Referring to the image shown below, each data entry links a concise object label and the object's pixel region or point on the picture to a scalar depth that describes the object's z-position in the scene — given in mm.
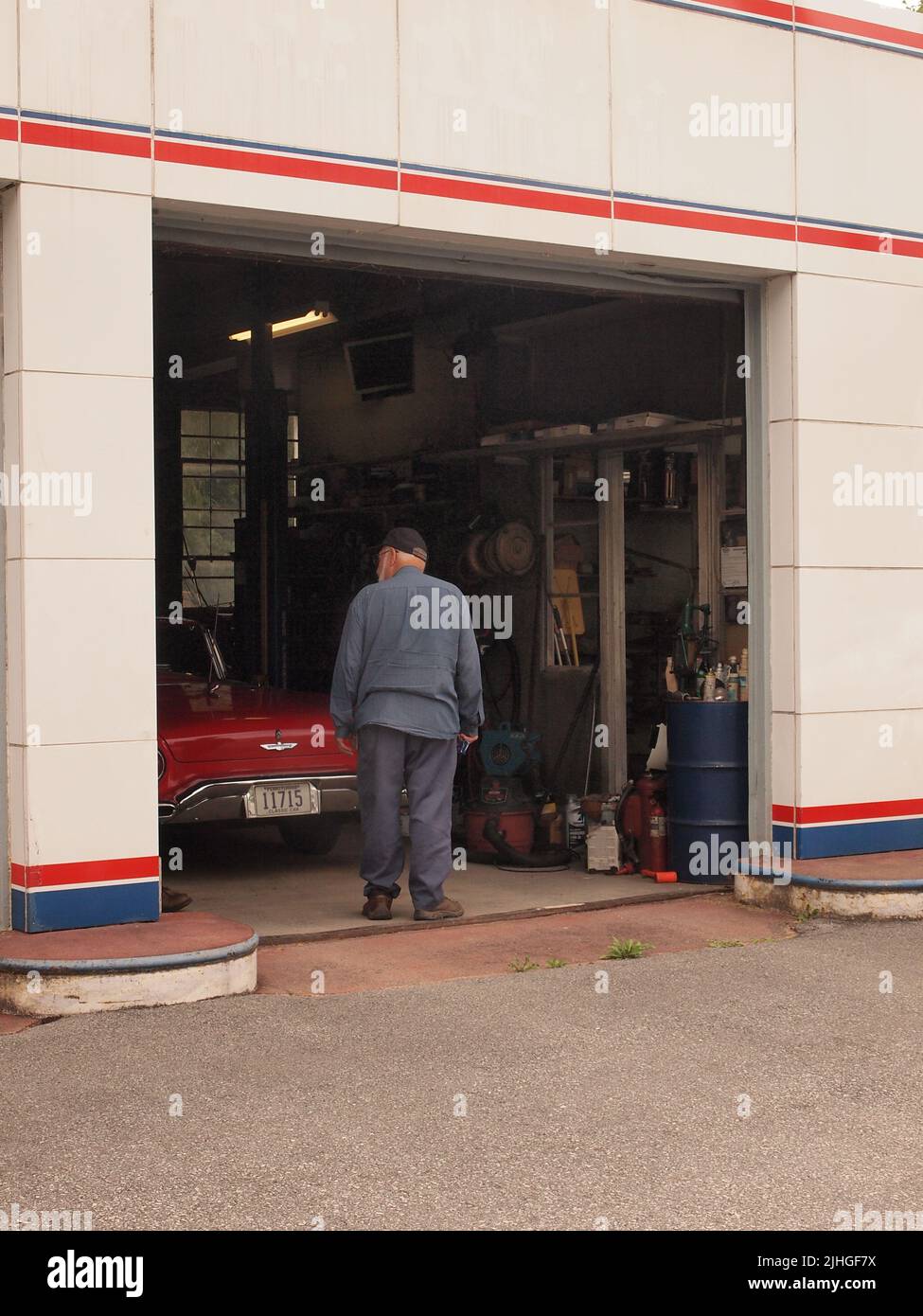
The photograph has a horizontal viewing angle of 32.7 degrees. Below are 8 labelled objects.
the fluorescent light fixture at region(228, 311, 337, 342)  14148
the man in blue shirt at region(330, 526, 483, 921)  7699
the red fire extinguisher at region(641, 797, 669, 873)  9102
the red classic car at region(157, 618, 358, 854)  8273
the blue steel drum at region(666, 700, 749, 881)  8719
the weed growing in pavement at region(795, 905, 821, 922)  7895
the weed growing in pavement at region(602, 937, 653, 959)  7082
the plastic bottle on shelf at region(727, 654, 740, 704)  8867
